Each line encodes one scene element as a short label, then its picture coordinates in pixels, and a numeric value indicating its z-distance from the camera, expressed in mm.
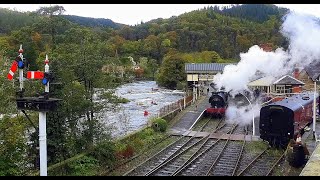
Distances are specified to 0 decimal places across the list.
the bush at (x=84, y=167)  14031
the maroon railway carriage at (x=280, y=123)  17875
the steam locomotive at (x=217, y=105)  28266
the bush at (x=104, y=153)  15227
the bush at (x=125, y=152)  15948
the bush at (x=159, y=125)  22234
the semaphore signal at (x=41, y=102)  9602
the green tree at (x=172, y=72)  55344
